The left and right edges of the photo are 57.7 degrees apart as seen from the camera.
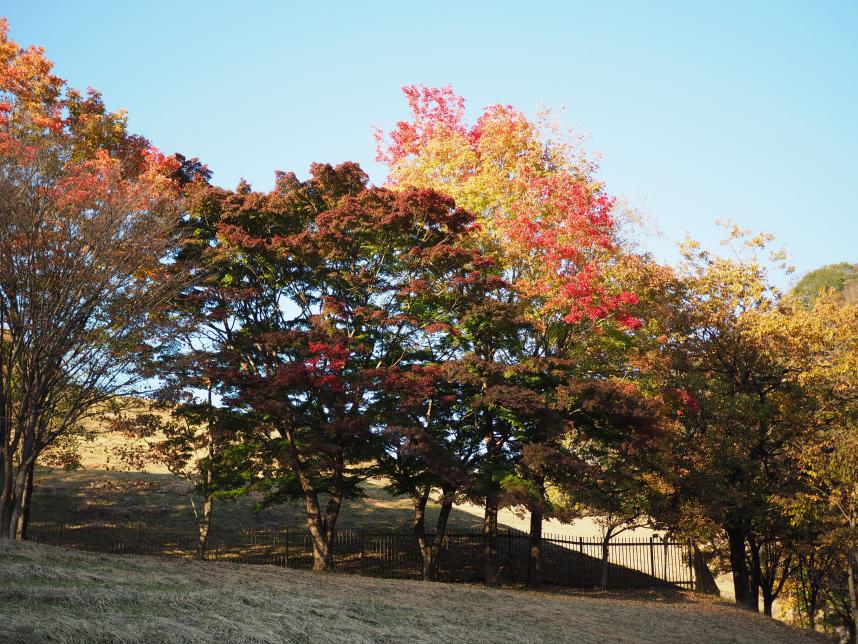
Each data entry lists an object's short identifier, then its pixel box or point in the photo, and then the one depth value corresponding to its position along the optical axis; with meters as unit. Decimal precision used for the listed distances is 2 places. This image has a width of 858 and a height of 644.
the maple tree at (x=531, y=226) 21.05
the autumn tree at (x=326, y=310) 18.09
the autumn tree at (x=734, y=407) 20.69
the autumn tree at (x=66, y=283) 14.34
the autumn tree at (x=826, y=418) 18.66
